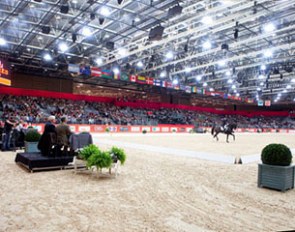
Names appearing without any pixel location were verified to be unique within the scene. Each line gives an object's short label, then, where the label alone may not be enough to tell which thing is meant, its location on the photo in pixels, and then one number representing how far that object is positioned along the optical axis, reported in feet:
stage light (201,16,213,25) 47.67
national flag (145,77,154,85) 88.26
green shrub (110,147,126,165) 21.94
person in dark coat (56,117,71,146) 24.57
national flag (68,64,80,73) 70.28
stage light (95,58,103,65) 83.82
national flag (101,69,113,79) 76.38
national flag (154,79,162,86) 91.08
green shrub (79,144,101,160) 21.45
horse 64.51
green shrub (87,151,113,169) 20.20
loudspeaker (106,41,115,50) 65.41
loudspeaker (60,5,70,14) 44.21
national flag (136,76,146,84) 85.59
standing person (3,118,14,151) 34.32
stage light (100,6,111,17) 48.70
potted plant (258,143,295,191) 17.90
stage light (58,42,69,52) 67.16
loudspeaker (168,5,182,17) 41.83
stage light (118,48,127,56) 72.44
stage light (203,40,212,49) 61.26
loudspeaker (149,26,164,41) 48.83
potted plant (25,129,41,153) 31.94
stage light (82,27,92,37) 59.48
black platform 22.63
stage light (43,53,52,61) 76.33
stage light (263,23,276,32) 51.10
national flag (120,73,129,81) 79.89
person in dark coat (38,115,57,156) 24.26
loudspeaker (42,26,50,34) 56.25
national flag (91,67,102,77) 74.08
